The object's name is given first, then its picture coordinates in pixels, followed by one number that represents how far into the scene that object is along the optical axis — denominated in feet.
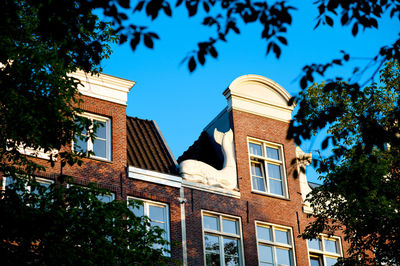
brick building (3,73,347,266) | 75.15
